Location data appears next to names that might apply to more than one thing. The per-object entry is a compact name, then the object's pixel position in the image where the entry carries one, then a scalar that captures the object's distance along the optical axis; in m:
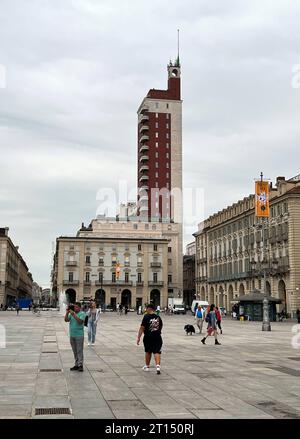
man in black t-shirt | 13.00
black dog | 28.20
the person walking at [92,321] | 20.31
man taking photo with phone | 13.27
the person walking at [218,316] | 27.66
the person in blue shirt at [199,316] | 28.23
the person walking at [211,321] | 22.43
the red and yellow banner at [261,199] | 31.60
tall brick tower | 117.19
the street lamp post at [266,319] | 33.72
